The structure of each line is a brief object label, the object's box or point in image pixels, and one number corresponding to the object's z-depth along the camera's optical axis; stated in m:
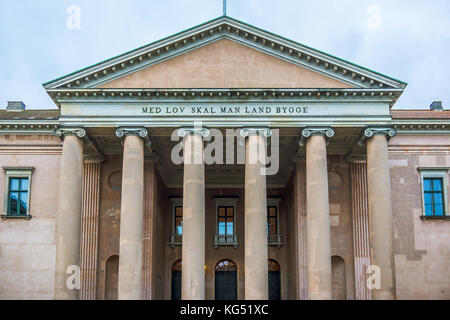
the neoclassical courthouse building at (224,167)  34.53
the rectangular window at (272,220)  45.31
